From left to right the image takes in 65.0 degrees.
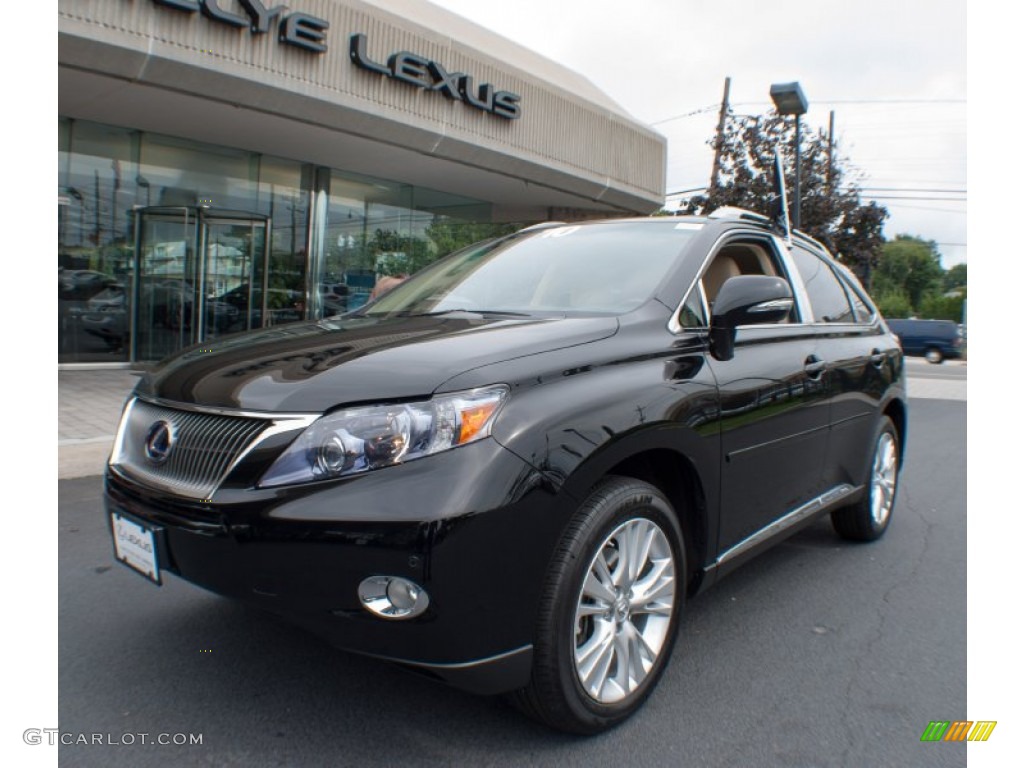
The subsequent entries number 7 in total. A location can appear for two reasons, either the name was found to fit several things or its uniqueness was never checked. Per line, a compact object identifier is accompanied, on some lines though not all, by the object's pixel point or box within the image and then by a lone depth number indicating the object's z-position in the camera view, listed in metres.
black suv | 2.06
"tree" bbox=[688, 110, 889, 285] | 18.61
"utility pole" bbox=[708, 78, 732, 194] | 19.61
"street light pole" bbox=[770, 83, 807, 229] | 10.76
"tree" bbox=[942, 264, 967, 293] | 90.15
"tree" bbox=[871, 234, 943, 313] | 85.69
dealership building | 9.38
